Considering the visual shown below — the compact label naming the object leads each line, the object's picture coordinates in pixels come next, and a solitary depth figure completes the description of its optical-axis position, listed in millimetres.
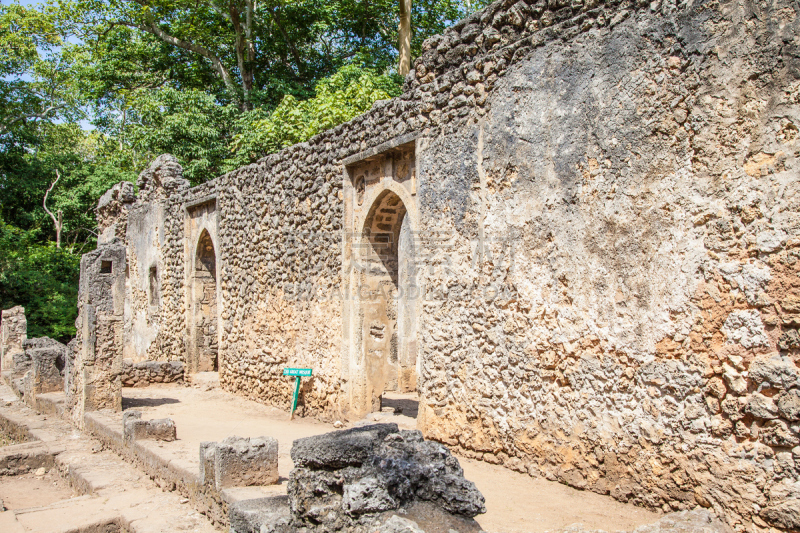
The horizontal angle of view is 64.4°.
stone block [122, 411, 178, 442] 6062
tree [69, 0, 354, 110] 17891
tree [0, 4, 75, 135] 21859
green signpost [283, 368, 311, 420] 7613
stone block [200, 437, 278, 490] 4422
